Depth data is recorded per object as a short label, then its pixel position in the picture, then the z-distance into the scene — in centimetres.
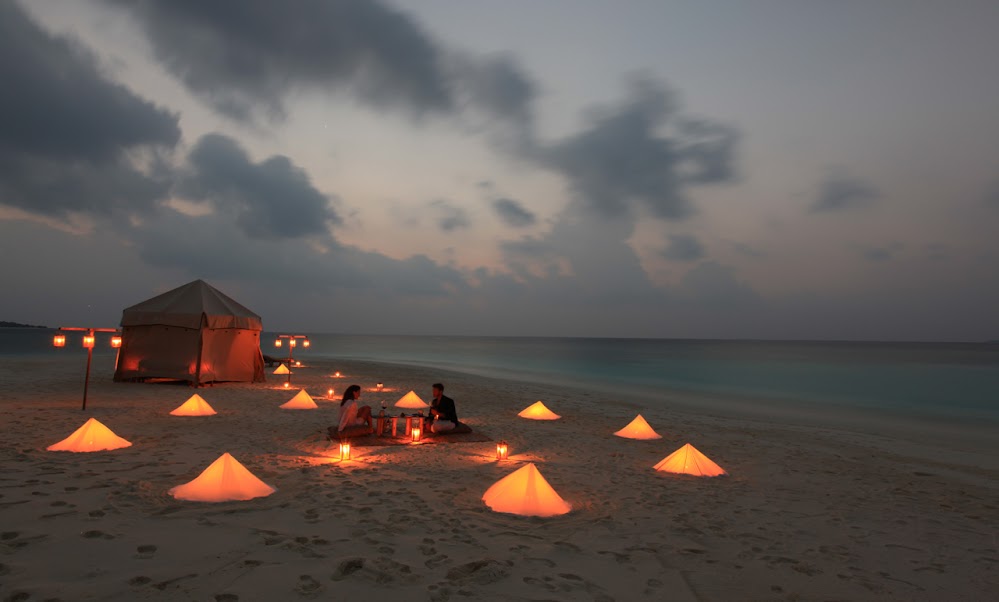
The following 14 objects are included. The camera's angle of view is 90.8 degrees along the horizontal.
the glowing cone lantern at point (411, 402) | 1379
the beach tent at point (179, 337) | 1683
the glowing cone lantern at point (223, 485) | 556
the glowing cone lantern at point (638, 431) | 1108
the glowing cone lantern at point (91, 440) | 741
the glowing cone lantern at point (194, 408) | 1125
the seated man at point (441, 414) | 995
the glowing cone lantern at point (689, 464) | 793
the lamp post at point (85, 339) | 1144
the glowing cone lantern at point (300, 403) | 1309
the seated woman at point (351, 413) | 912
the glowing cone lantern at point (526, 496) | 571
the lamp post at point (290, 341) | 1900
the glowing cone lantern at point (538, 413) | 1335
